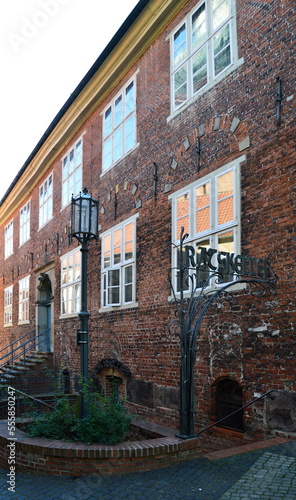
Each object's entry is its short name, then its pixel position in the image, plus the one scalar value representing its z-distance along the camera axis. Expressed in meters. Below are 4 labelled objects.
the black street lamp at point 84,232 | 7.27
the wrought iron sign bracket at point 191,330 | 6.54
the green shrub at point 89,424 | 6.61
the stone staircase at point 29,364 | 14.89
